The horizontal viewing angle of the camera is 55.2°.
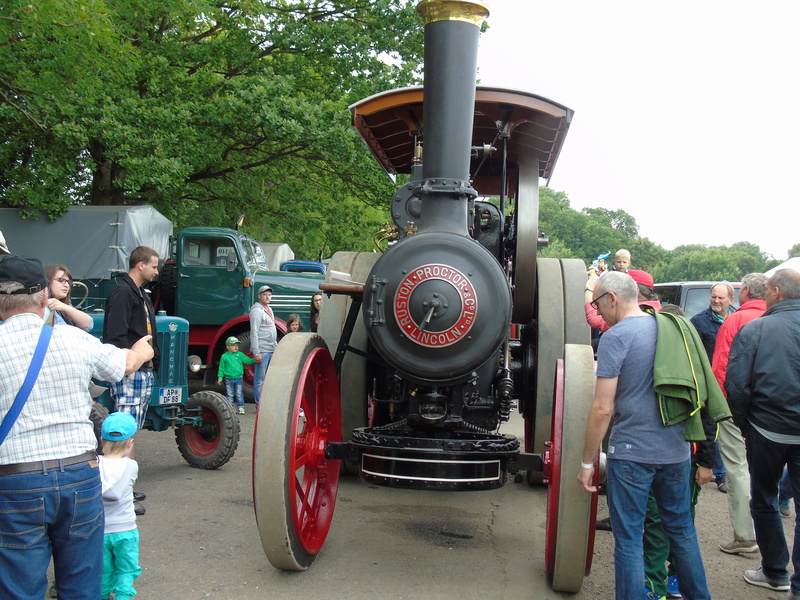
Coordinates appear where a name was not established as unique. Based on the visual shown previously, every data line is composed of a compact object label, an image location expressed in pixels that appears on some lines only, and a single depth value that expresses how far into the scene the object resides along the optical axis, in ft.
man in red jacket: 14.88
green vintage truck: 34.47
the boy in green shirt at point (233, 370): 29.22
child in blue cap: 10.56
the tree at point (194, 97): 33.04
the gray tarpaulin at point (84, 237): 34.45
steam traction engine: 11.65
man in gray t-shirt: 10.43
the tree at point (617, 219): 272.92
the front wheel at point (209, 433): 19.71
